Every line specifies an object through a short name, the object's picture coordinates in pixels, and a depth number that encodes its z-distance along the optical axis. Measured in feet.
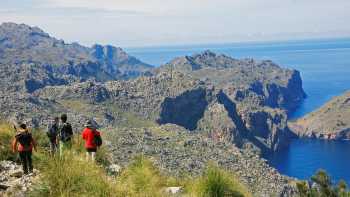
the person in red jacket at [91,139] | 68.49
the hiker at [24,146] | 58.91
